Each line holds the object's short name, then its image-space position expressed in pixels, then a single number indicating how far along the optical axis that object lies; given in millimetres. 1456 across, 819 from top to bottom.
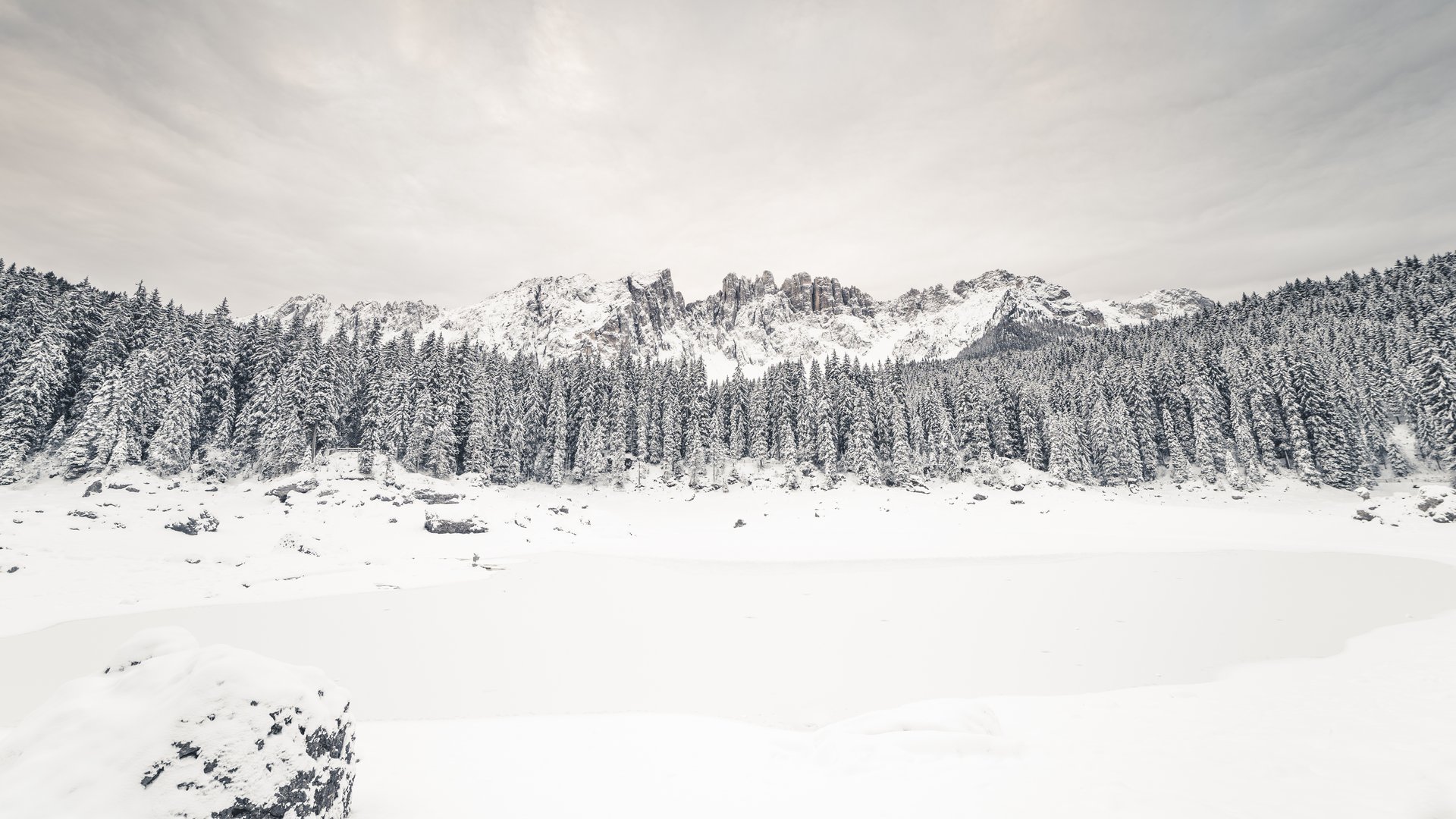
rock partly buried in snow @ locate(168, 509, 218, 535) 28016
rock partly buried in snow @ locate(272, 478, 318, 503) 40219
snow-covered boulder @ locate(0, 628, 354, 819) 4078
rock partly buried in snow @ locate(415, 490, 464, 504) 44719
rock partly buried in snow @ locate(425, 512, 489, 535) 36250
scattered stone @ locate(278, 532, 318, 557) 28628
